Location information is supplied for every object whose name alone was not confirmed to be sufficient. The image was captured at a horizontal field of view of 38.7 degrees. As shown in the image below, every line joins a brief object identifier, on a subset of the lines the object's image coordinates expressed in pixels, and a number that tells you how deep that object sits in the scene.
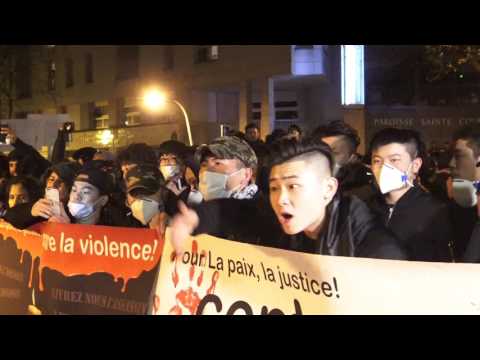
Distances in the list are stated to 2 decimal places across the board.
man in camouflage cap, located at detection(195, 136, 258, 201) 3.91
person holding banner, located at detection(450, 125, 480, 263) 3.09
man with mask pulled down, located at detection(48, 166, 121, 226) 4.72
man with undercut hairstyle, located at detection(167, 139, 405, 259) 3.20
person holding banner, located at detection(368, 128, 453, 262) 3.19
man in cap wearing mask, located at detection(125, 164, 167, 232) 4.21
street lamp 24.62
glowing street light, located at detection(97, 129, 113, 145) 17.59
